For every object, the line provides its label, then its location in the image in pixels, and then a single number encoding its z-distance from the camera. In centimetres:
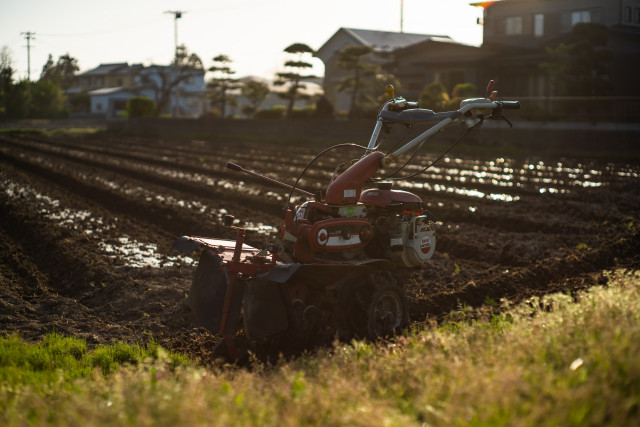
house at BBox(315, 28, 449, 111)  4950
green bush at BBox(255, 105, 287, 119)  4154
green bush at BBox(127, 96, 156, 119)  4931
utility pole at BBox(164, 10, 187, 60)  5925
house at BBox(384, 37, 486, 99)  3503
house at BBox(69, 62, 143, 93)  8219
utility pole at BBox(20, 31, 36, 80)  7227
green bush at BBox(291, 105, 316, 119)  3719
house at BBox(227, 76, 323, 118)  6581
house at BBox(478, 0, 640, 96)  2912
